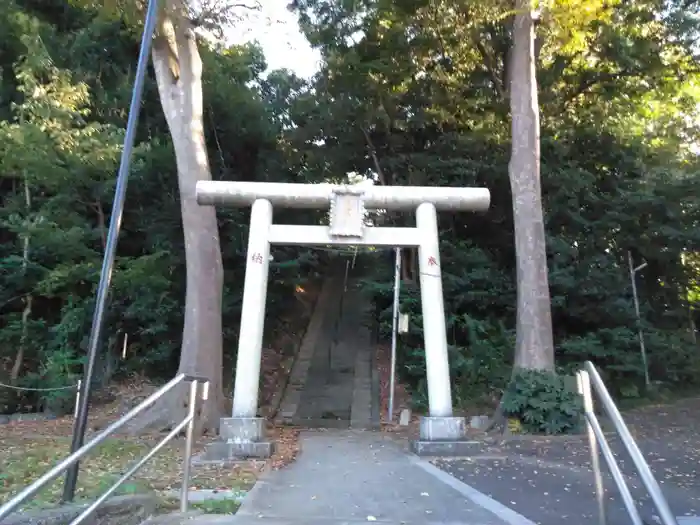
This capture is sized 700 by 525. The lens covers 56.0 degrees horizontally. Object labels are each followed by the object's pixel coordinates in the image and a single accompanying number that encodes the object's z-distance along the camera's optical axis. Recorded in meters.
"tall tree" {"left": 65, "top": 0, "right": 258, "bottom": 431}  12.16
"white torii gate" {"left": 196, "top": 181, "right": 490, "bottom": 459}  9.81
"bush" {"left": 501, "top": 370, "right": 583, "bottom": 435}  11.55
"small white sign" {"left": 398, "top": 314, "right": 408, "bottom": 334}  14.60
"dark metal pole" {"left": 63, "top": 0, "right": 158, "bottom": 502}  5.48
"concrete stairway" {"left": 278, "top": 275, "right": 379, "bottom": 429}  14.93
